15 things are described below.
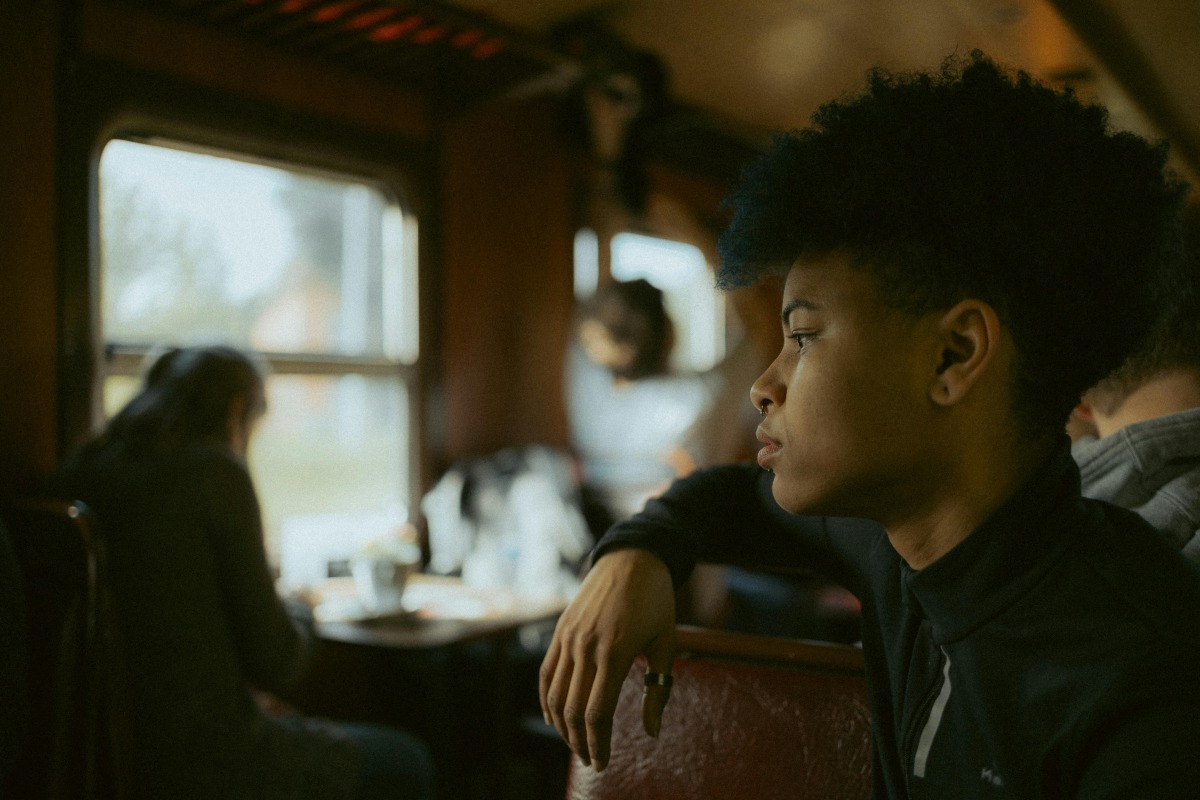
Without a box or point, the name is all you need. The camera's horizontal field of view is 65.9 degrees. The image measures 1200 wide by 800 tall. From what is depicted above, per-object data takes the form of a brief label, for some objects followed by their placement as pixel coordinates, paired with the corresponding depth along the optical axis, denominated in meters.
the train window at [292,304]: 2.87
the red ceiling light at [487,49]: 3.47
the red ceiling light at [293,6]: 2.96
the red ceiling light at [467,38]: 3.35
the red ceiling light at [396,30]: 3.19
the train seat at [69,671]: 1.72
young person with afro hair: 0.73
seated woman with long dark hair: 1.85
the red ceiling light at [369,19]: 3.10
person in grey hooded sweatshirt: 1.03
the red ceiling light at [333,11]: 3.01
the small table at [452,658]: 2.32
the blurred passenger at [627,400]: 4.03
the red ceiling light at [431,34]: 3.26
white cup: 2.48
